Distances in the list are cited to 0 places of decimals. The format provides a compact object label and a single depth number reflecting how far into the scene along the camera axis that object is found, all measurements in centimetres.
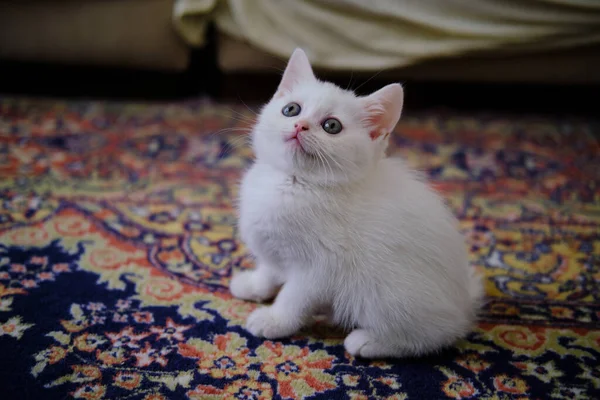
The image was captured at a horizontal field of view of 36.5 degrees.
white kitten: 50
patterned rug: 50
